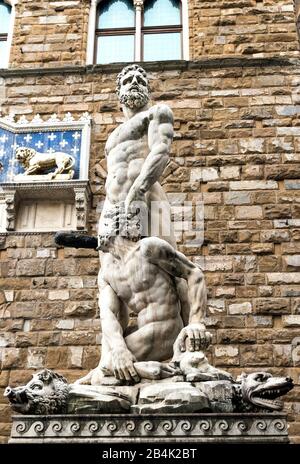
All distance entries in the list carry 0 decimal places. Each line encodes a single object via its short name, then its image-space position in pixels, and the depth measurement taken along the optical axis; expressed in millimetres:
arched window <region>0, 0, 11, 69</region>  9653
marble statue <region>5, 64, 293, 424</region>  3889
